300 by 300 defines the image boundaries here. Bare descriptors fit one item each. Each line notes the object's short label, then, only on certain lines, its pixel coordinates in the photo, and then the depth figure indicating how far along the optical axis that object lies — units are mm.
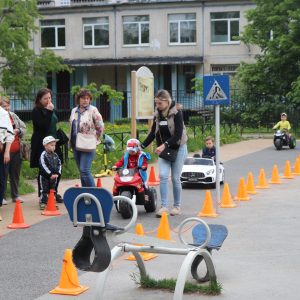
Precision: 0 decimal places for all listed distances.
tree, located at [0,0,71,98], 37500
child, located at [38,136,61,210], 11250
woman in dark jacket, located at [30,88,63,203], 11438
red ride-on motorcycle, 10555
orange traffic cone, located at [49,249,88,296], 6434
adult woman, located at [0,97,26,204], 11375
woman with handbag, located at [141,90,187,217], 10320
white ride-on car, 14422
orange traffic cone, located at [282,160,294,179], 16069
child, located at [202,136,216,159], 15703
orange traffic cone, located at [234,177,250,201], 12646
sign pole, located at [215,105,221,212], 11125
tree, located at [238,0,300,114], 33781
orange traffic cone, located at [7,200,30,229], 9656
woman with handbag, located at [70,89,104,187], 11078
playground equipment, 5332
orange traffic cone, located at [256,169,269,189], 14312
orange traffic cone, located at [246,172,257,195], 13516
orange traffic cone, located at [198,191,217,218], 10664
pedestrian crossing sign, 11055
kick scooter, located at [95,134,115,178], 15744
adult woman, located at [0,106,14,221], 10172
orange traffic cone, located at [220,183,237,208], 11735
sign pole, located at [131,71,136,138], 18172
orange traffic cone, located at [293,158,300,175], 16938
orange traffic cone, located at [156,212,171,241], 8617
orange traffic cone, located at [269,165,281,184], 15156
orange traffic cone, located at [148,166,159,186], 15065
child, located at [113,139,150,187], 10734
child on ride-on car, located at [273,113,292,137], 25167
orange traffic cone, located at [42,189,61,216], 10750
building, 43969
